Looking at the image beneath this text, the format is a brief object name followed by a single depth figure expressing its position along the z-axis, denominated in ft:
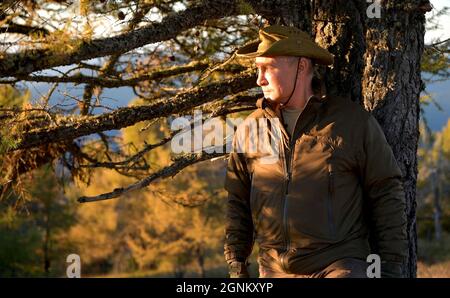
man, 20.18
